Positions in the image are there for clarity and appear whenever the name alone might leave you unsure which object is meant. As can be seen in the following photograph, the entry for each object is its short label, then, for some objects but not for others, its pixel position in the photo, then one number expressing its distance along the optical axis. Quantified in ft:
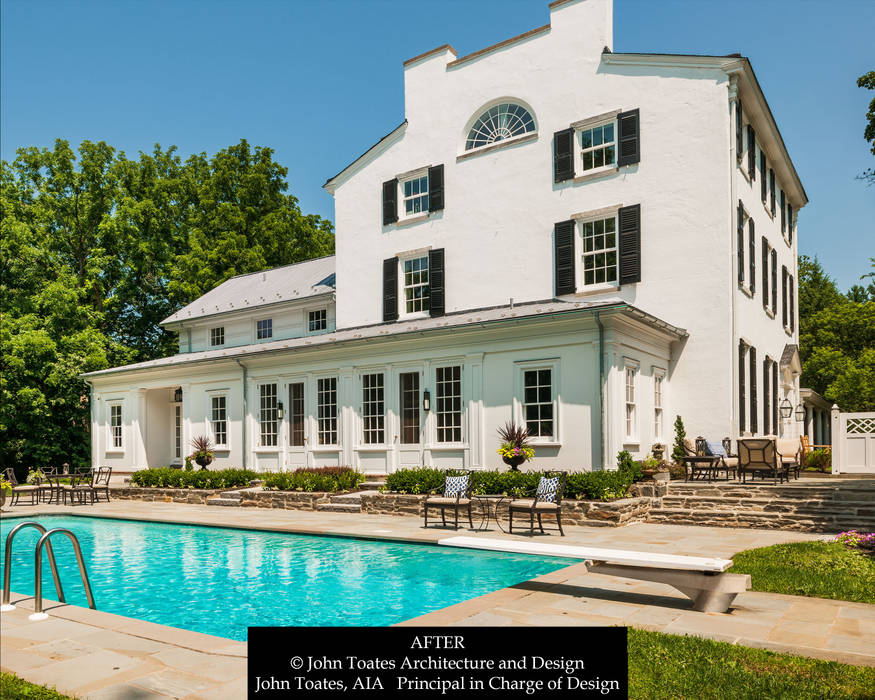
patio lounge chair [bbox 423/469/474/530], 44.34
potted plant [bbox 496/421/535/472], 50.34
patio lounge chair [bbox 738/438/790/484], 49.80
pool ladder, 17.38
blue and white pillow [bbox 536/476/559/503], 43.01
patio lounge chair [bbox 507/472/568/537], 41.14
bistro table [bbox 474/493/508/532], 47.39
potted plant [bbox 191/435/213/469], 71.72
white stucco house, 54.95
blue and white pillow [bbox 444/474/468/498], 46.29
